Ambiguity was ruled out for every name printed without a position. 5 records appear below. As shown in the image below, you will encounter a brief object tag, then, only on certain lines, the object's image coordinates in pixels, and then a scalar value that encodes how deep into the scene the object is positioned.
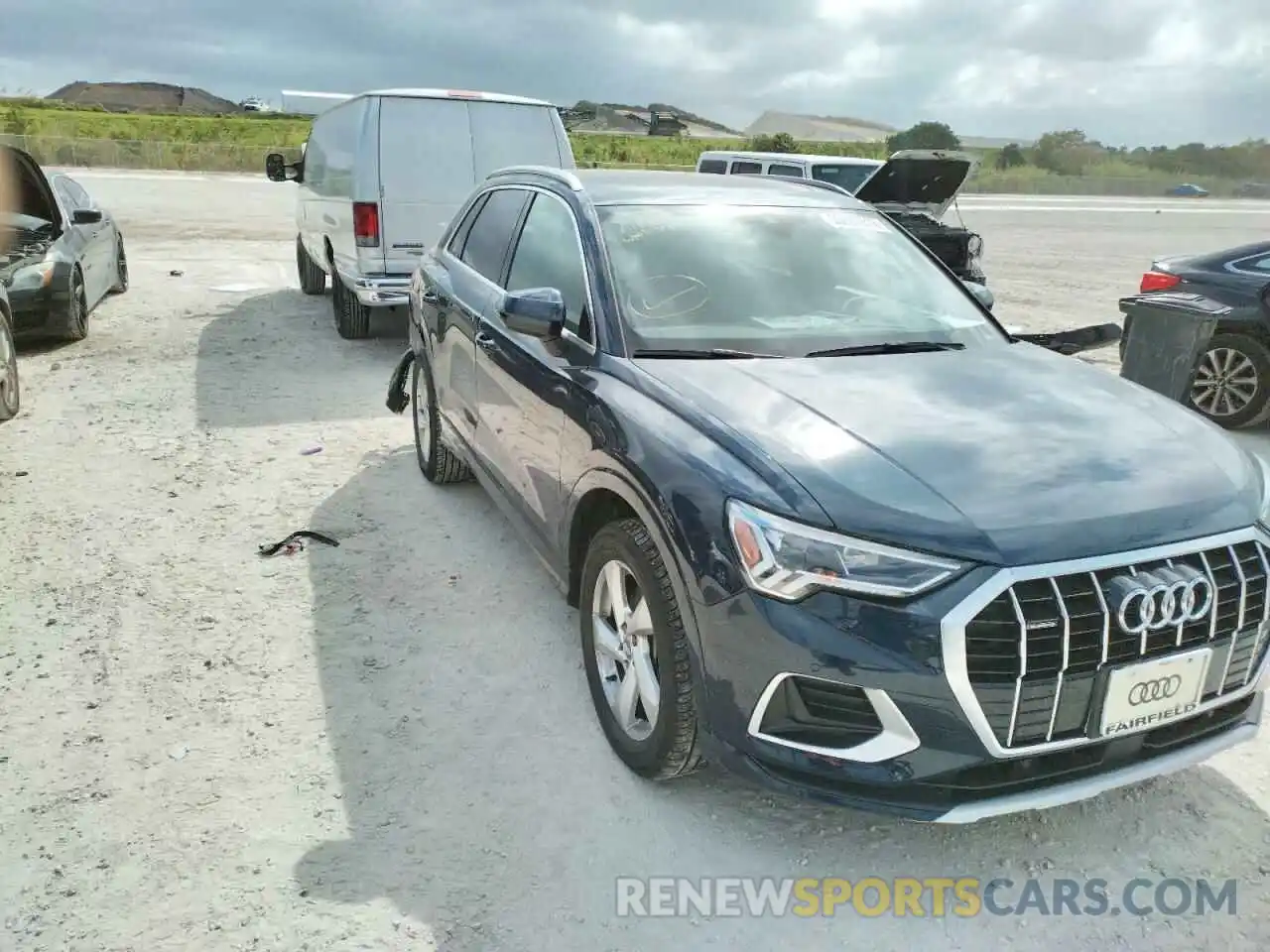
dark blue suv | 2.35
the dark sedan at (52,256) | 8.25
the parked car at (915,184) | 11.65
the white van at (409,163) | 8.27
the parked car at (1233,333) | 7.14
